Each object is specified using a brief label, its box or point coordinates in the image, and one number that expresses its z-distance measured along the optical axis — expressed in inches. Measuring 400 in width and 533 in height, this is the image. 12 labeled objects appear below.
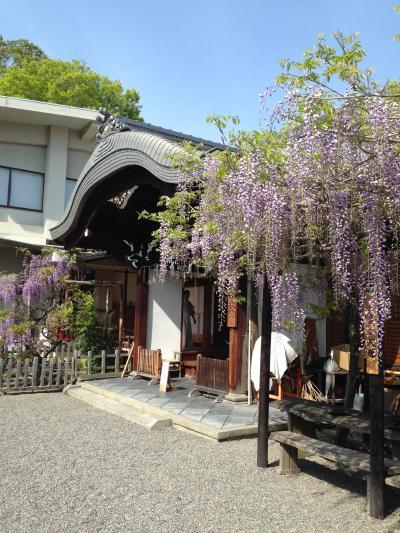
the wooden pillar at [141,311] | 414.0
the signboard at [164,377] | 329.4
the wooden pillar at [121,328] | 444.5
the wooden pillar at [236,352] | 297.0
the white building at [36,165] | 586.2
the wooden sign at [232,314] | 302.7
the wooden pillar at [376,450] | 142.5
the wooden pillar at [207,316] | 394.0
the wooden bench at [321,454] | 145.4
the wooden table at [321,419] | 160.2
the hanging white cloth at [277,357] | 279.7
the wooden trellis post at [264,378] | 188.4
